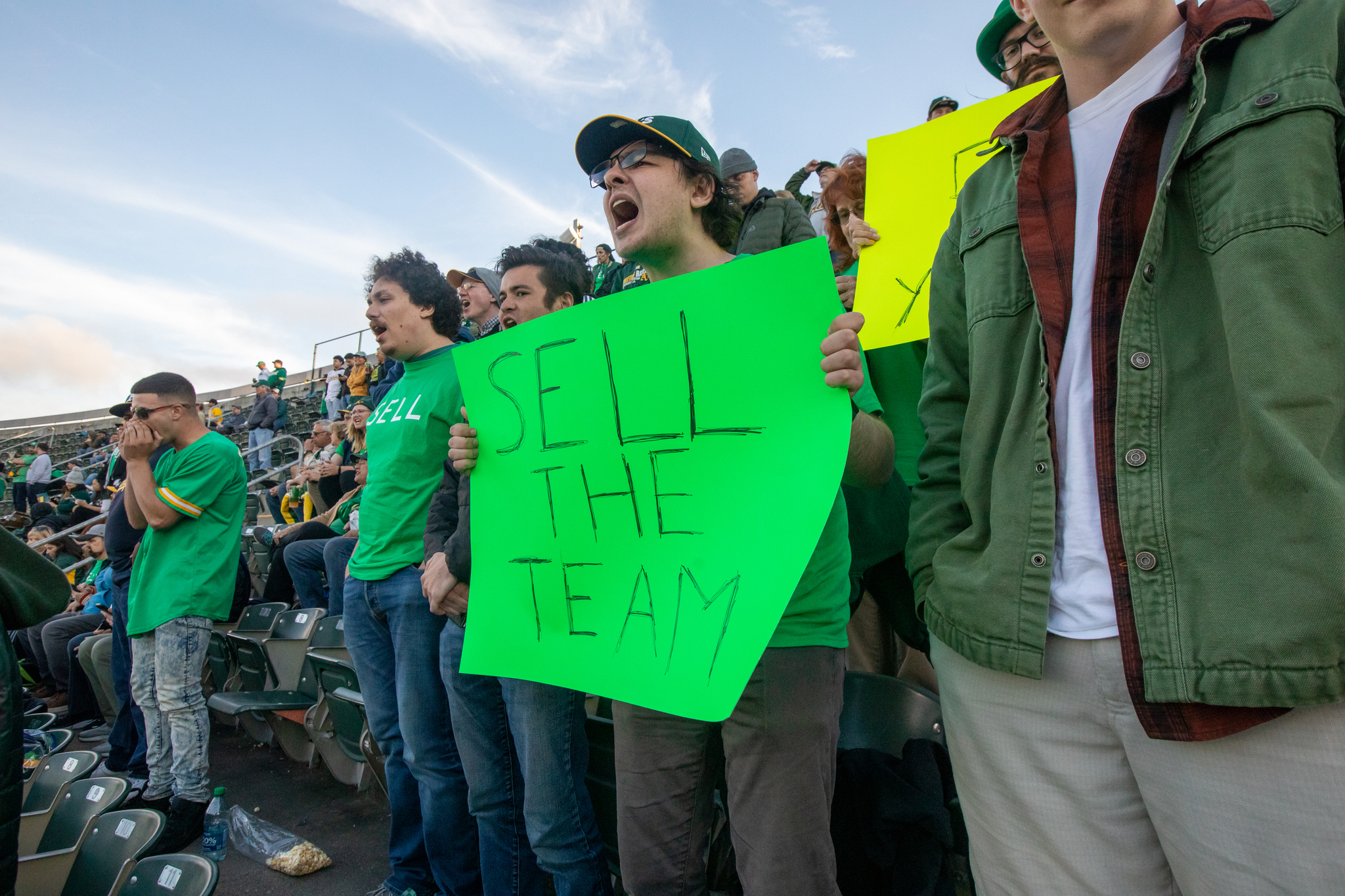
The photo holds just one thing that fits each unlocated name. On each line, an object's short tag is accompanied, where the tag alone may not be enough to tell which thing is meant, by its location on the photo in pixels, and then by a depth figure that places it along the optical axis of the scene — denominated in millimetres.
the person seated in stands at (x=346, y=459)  6379
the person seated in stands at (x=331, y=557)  4777
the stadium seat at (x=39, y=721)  4832
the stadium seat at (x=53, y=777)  3021
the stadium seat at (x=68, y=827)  2549
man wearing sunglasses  3395
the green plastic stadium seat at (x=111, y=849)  2414
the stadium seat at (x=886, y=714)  1794
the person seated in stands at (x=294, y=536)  5837
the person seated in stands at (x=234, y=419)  20391
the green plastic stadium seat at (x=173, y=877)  1942
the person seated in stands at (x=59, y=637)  5922
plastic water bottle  3180
